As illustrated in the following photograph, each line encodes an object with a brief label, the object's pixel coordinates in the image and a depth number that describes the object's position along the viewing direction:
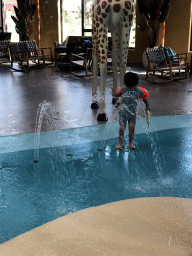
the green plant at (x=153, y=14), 10.40
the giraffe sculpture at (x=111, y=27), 4.67
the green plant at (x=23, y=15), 12.73
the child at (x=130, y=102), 3.55
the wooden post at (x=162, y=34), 11.50
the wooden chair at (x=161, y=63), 8.70
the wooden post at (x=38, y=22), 13.64
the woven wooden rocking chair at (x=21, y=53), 10.52
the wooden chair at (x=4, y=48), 12.21
